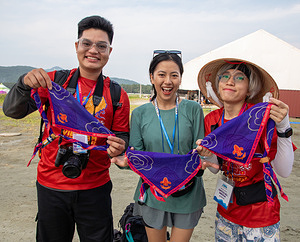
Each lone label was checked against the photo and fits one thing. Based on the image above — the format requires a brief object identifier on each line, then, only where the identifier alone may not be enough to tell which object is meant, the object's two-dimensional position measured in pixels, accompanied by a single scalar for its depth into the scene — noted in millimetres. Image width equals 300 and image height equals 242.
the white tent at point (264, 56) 24109
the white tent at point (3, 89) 49166
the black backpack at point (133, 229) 2846
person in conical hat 2023
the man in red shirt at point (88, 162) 2250
